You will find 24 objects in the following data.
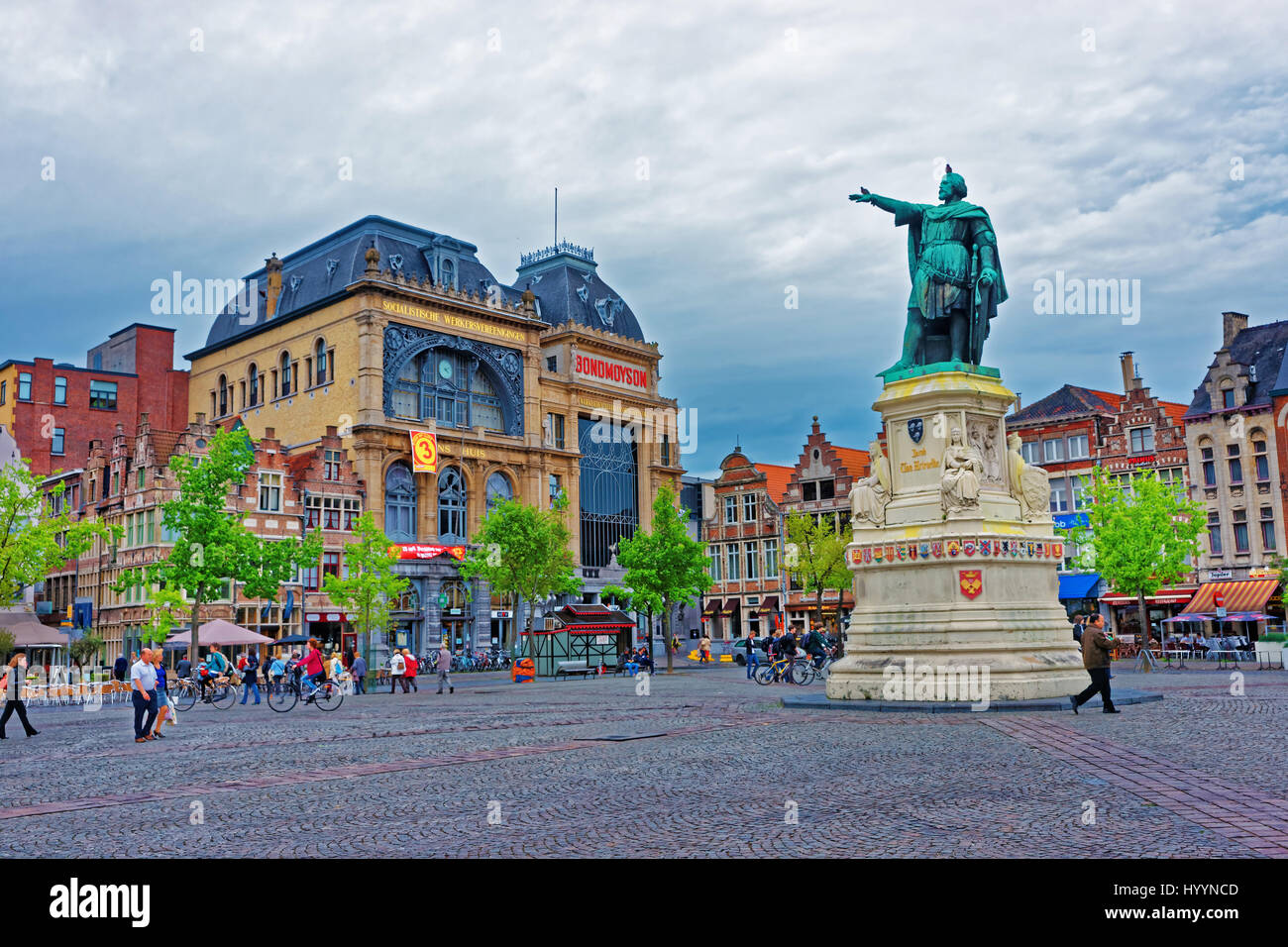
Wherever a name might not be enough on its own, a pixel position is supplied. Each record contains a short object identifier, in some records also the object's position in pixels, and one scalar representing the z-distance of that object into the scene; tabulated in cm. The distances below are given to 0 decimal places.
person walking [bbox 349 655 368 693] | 3931
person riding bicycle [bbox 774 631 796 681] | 3404
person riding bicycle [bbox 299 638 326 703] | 3142
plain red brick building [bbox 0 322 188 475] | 6706
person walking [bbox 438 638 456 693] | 3647
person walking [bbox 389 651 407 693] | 3807
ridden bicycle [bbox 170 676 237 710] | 3197
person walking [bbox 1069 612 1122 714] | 1638
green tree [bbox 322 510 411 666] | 4897
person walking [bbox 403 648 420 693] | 3853
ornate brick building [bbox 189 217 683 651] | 6144
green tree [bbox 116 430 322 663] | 4078
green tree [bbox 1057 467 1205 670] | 4822
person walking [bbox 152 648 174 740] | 1983
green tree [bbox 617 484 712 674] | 5556
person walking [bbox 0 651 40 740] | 1988
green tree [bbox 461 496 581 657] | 5516
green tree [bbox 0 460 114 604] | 4094
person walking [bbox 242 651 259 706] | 3250
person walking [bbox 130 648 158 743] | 1855
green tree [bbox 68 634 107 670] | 4353
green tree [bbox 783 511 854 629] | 6319
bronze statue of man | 2044
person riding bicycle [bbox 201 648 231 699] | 3316
